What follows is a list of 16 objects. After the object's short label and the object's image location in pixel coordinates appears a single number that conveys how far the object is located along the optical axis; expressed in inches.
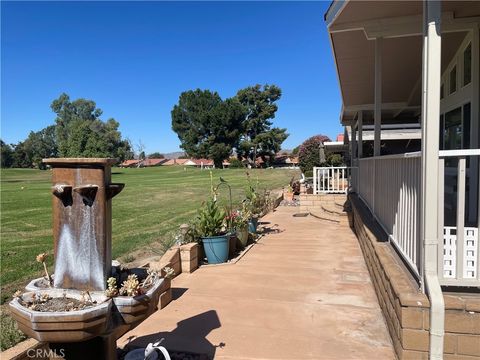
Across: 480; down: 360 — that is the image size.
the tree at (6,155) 3255.4
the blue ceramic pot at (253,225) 337.7
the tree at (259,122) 2500.0
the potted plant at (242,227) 286.0
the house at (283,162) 2672.2
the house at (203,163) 2985.2
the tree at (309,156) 969.5
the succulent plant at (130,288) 90.1
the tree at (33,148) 3339.1
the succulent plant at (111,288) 87.8
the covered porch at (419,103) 110.7
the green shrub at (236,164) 2389.3
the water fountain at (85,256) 87.9
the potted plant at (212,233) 245.4
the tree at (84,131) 2640.3
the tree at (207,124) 2452.0
